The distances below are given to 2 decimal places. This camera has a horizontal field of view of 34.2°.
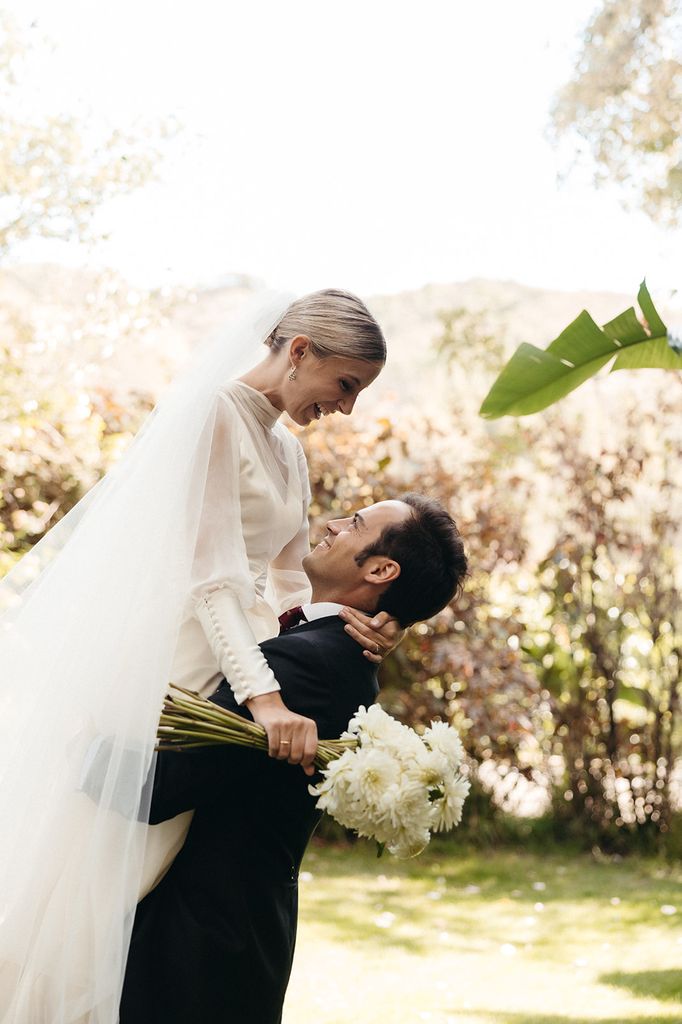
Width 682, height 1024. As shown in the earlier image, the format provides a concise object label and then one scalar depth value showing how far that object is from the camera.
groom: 2.03
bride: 1.99
